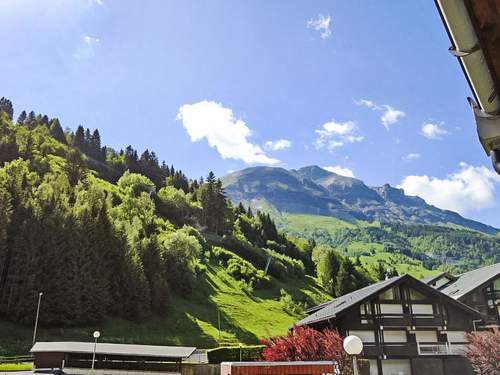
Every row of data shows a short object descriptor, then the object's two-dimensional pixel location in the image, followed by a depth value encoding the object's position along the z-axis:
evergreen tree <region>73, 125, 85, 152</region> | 153.96
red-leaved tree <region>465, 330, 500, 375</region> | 30.83
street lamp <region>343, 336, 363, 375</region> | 9.22
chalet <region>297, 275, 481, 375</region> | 36.25
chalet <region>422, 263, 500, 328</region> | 40.21
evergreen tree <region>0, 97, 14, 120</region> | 165.23
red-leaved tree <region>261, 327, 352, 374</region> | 26.44
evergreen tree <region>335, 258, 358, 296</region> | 101.88
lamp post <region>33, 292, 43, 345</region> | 51.47
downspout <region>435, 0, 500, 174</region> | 2.54
